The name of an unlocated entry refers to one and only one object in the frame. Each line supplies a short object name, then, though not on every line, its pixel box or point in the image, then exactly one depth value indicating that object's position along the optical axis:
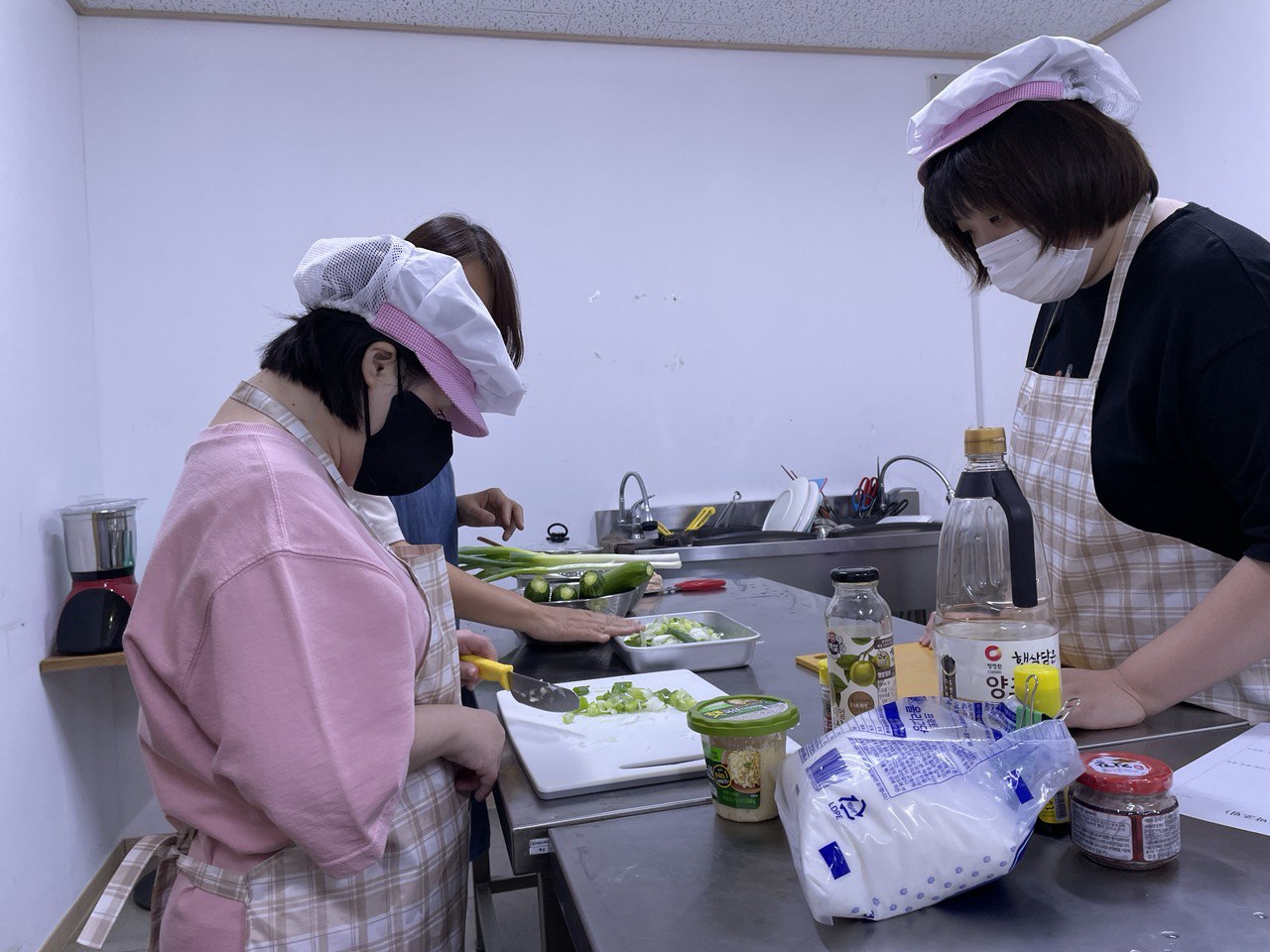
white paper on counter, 0.83
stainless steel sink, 3.28
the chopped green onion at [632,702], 1.26
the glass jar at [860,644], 0.93
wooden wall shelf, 2.54
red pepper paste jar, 0.74
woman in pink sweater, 0.85
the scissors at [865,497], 3.84
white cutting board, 1.02
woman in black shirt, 1.07
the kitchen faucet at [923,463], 3.89
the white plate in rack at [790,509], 3.58
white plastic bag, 0.69
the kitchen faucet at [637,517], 3.59
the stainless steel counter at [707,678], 0.96
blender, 2.62
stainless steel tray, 1.50
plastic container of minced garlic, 0.86
